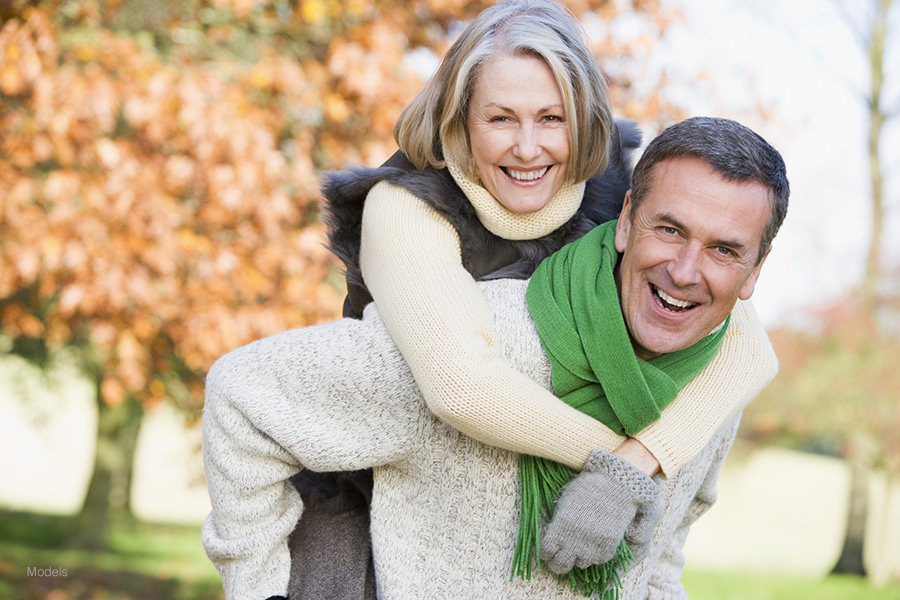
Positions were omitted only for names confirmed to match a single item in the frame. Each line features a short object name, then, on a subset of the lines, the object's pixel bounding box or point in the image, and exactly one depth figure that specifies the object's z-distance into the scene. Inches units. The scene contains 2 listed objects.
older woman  74.2
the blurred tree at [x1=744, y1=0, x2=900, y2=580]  448.1
